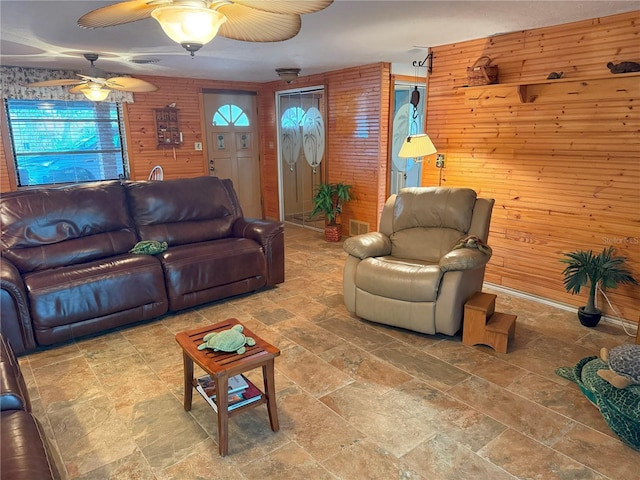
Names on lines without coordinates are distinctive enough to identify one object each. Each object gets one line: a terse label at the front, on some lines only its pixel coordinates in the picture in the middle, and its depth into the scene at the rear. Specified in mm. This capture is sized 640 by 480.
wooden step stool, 2871
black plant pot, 3238
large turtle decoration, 1987
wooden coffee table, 1896
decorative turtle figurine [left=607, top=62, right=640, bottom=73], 2930
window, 5289
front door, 6656
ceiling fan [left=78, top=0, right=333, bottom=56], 1498
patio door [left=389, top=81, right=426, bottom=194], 5477
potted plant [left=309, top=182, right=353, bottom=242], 5676
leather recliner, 2994
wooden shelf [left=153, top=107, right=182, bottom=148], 6086
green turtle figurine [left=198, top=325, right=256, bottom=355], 2021
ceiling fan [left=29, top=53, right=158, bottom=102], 4018
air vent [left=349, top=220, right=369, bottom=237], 5629
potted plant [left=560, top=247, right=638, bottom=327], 3111
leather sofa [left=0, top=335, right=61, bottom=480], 1299
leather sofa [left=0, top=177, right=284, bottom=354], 2988
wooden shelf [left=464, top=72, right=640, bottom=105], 3061
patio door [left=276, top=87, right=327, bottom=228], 6148
